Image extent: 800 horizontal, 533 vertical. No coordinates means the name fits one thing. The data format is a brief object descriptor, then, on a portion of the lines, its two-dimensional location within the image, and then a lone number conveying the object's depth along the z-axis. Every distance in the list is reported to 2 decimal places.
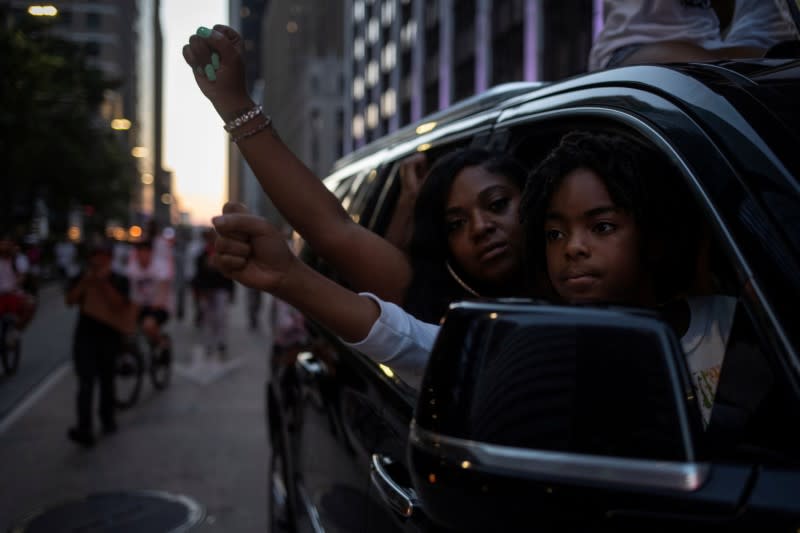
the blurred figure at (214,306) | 12.73
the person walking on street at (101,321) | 7.71
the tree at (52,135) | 23.45
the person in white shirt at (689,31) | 2.50
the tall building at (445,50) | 24.44
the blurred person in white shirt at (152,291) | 10.19
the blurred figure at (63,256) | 32.59
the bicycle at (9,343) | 11.16
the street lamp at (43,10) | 11.20
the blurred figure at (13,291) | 11.70
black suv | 0.96
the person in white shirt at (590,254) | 1.50
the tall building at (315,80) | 92.48
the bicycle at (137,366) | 9.10
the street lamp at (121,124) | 38.34
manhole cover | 5.23
